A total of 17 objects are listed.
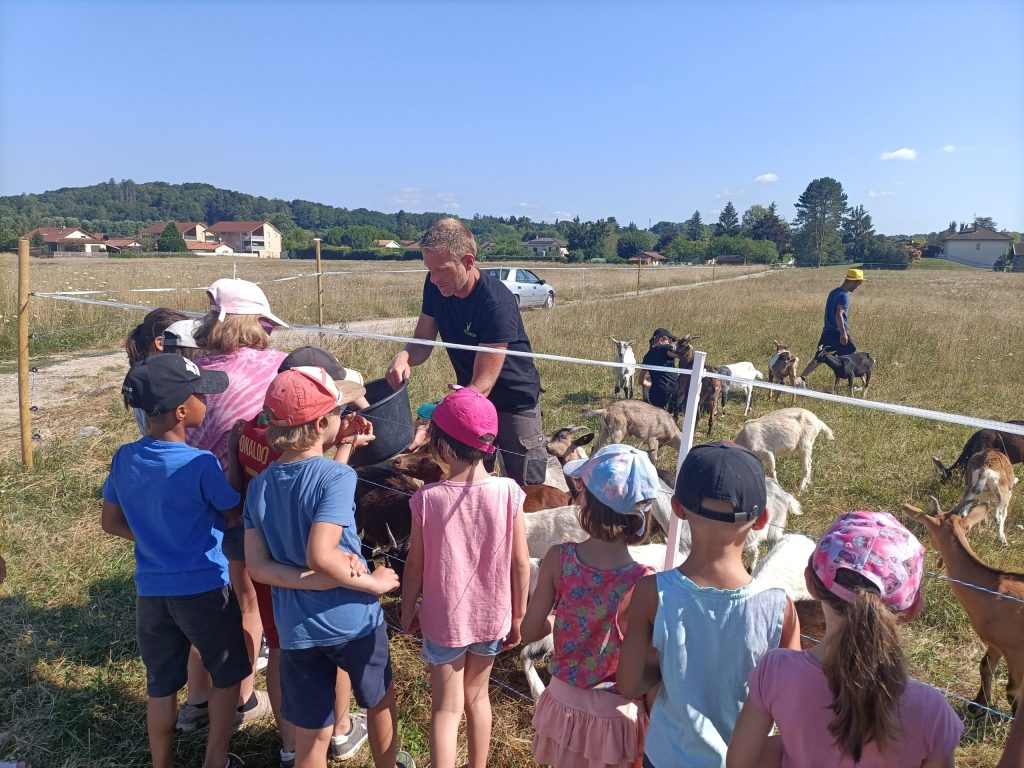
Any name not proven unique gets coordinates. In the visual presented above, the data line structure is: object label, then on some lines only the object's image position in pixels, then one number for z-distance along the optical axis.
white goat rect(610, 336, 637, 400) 9.48
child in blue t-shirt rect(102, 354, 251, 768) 2.33
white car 20.23
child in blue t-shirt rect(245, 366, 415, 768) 2.09
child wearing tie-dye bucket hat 1.96
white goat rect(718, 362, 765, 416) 9.18
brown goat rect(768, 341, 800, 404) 10.38
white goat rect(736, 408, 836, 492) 6.37
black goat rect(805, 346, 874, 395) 9.93
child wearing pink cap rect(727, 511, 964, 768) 1.36
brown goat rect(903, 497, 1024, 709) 2.78
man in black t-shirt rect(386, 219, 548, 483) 3.19
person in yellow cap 9.97
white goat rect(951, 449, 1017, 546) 5.12
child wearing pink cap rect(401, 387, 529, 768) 2.22
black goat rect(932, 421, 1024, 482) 5.69
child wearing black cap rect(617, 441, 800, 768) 1.71
